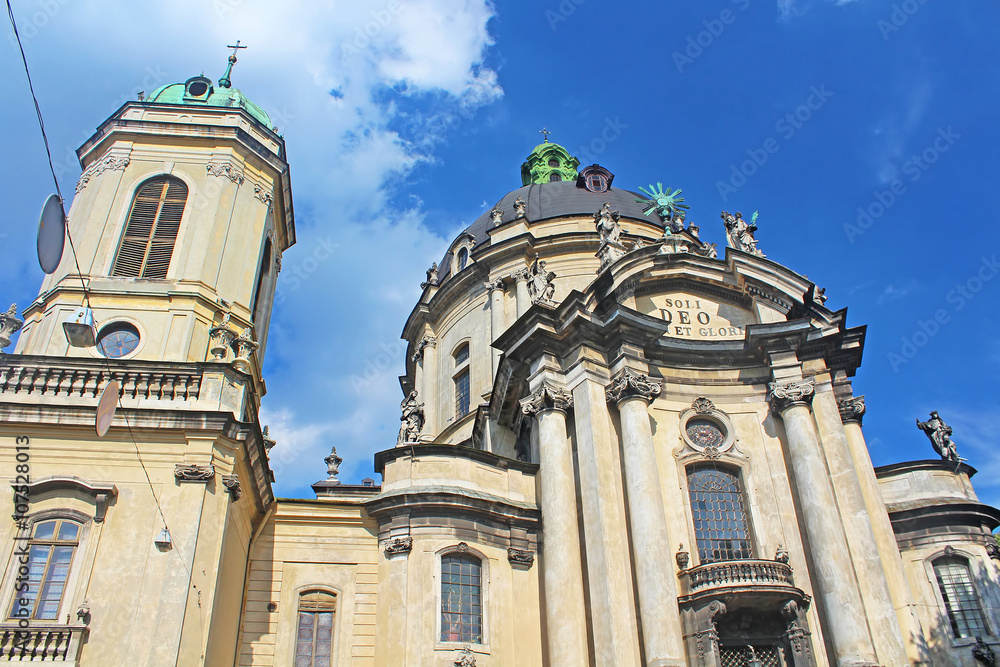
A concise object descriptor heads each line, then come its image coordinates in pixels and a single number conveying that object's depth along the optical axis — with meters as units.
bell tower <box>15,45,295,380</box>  18.08
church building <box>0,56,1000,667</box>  13.84
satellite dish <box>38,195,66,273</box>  8.80
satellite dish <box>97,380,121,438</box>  12.11
